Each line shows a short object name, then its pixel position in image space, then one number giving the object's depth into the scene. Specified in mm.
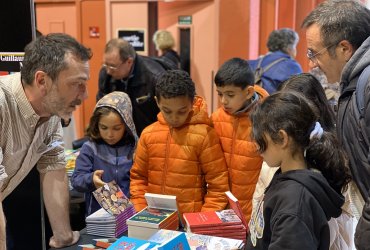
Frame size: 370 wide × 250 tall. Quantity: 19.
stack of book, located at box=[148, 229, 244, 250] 1802
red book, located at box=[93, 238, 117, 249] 1942
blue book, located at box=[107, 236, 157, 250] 1641
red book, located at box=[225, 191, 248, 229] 1945
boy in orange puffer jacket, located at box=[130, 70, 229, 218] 2334
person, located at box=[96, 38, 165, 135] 3744
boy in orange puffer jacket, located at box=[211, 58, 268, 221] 2418
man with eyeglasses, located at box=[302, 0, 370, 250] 1675
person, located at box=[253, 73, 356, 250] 2043
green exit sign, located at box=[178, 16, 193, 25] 5416
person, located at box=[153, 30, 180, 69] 5293
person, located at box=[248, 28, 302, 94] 4534
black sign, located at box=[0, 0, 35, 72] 2363
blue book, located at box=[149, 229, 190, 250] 1555
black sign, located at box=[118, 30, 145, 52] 5832
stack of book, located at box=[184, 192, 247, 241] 1935
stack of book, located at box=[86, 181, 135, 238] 2057
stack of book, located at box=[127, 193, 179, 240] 1916
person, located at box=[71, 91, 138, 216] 2596
